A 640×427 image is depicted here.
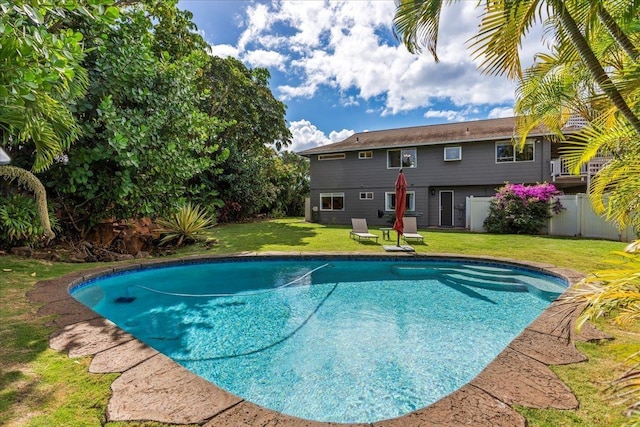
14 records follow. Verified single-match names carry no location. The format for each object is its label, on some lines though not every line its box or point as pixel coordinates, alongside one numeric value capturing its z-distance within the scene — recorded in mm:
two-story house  16281
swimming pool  3463
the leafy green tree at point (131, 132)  7633
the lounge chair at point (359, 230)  12002
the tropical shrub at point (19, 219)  6980
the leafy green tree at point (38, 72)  2871
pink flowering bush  13023
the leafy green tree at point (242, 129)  18359
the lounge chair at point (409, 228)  11695
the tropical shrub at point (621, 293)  2047
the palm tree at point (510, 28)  3111
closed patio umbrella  10195
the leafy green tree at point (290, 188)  25141
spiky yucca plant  10930
